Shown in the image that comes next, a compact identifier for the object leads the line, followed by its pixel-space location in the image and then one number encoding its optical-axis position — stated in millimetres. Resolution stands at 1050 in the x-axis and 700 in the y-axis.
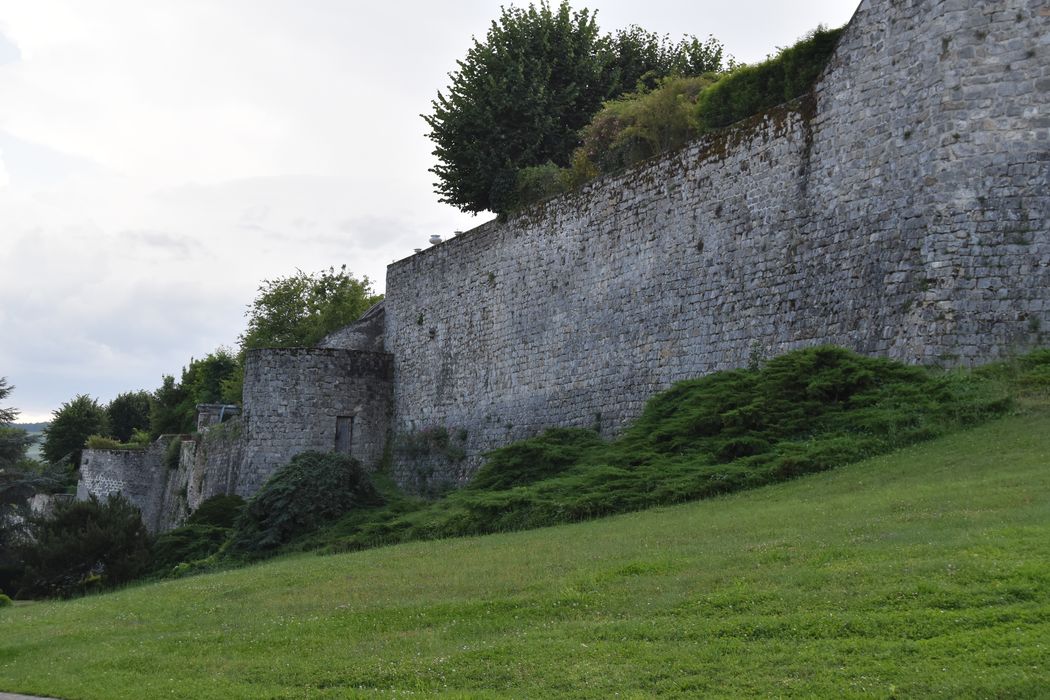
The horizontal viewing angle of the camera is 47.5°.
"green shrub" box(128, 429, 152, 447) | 64706
